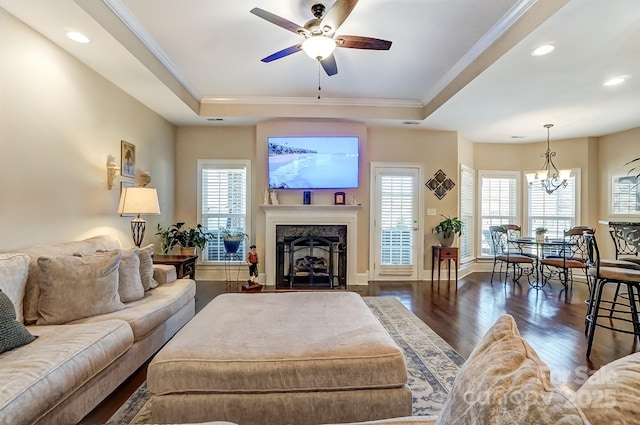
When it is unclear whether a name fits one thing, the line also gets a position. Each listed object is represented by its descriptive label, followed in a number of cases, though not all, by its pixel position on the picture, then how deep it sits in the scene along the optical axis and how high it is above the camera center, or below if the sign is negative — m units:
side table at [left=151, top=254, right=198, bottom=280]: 3.73 -0.59
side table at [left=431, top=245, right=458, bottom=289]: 5.34 -0.67
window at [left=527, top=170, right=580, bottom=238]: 6.15 +0.12
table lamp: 3.50 +0.11
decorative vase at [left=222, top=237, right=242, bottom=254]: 5.05 -0.50
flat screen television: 5.23 +0.89
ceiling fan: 2.40 +1.49
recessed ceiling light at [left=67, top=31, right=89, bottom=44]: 2.65 +1.49
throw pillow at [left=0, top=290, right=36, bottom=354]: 1.68 -0.65
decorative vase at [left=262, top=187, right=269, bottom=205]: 5.25 +0.28
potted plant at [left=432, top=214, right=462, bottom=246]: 5.39 -0.28
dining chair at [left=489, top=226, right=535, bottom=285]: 5.43 -0.71
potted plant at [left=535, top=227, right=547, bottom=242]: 5.76 -0.35
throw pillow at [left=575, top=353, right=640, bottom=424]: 0.58 -0.35
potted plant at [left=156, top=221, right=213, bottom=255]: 4.90 -0.42
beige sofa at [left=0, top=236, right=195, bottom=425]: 1.50 -0.74
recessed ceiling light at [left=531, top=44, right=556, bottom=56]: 2.85 +1.50
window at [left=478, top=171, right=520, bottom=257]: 6.47 +0.26
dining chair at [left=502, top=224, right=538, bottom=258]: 5.86 -0.43
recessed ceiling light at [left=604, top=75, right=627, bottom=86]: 3.49 +1.49
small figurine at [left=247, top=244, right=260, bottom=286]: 4.69 -0.74
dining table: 5.08 -0.68
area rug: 1.97 -1.20
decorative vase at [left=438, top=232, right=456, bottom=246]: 5.41 -0.44
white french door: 5.64 -0.17
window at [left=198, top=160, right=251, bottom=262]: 5.64 +0.23
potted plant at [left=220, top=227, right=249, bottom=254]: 5.05 -0.46
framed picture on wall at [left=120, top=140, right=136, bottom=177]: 3.91 +0.68
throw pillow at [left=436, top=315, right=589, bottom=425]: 0.59 -0.36
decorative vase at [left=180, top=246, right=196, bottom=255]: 4.81 -0.58
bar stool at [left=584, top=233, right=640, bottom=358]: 2.68 -0.54
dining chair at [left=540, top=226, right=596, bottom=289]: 4.73 -0.72
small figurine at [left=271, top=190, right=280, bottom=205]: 5.26 +0.25
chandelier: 5.42 +0.66
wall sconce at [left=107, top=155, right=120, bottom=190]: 3.64 +0.47
